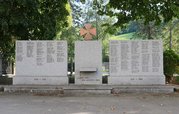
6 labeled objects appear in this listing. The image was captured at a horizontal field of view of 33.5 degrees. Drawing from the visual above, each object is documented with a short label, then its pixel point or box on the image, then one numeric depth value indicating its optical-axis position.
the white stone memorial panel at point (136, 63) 14.83
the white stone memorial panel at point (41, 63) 14.90
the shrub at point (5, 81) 17.06
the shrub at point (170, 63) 17.59
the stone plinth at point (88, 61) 15.01
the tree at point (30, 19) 16.33
